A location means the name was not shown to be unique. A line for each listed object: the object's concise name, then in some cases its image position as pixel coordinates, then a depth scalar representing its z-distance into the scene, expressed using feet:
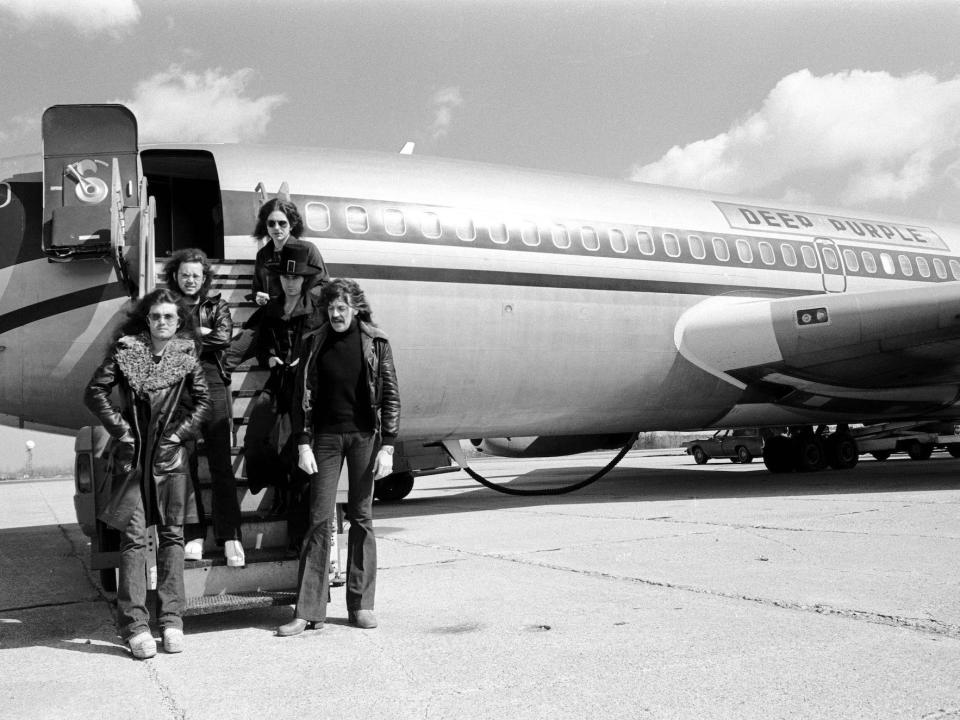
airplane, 22.34
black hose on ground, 35.27
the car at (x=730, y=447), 82.99
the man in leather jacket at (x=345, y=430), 13.97
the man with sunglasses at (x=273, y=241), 16.11
